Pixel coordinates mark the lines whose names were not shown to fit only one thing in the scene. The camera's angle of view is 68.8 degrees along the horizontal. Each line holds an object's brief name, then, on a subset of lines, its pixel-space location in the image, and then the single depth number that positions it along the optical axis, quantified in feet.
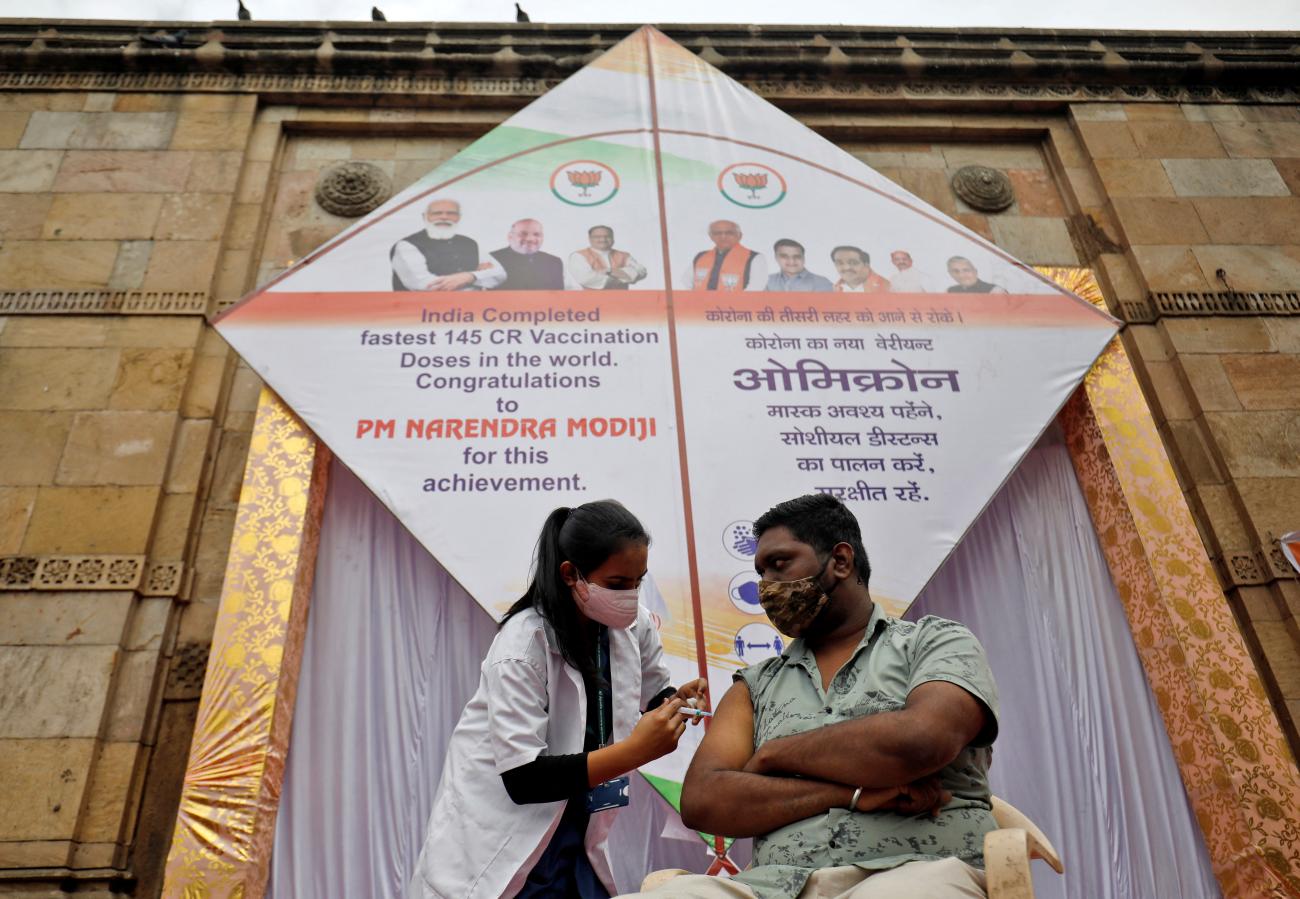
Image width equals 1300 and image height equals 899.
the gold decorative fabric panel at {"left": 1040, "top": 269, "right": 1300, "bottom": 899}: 12.74
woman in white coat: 7.57
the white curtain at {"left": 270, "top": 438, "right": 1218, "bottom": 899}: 12.85
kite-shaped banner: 13.84
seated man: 6.29
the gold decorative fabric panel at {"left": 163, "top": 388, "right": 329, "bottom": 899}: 11.71
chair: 5.63
